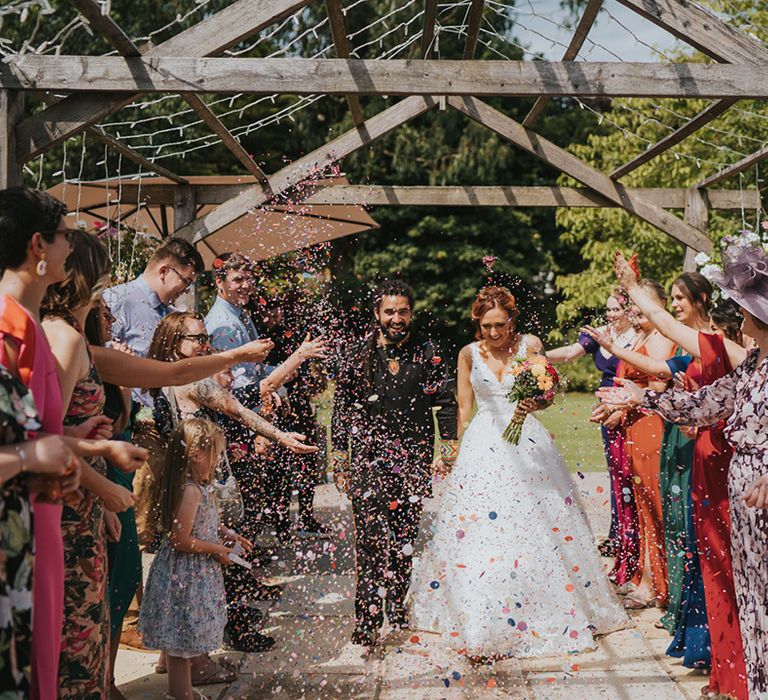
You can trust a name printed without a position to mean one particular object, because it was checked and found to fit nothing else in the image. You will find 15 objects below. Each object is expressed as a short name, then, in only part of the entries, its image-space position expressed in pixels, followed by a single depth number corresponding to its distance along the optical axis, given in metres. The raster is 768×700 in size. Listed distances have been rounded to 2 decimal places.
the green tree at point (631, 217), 17.17
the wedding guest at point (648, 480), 5.20
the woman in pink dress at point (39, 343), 2.31
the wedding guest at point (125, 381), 3.14
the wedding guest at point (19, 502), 2.05
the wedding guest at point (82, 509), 2.71
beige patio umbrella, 8.36
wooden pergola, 4.00
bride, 4.47
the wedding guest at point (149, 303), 4.66
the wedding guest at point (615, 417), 5.70
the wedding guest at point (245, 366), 5.26
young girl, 3.63
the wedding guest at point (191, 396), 3.96
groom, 4.63
